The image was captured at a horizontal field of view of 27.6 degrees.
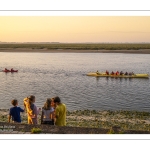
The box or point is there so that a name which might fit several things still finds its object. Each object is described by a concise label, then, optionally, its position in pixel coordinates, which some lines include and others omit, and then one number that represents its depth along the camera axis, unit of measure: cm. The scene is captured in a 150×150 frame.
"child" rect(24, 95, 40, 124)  862
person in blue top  883
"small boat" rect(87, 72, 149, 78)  2937
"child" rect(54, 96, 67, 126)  833
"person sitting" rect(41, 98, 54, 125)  838
